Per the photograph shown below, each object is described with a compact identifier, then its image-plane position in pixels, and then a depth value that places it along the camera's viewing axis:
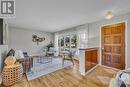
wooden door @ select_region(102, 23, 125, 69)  2.40
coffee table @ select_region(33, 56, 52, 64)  3.55
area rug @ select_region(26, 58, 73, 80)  2.17
